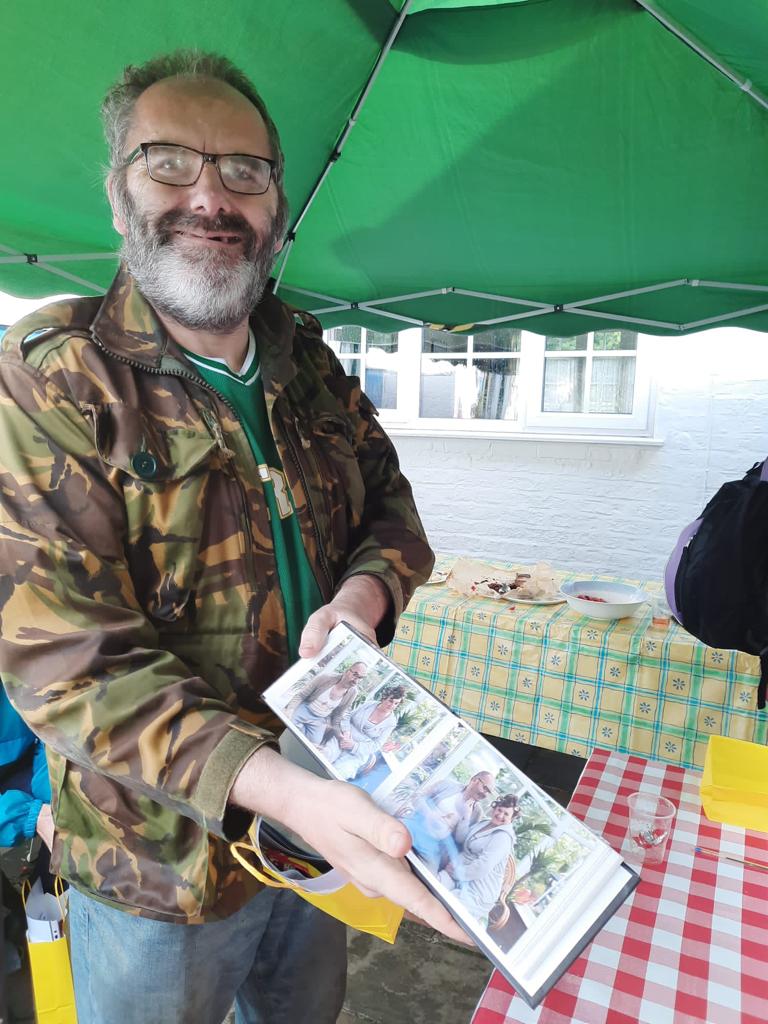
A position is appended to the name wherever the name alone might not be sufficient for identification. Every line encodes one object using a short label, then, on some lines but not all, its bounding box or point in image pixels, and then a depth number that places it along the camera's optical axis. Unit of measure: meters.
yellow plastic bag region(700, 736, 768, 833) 1.44
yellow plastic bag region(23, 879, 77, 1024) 1.73
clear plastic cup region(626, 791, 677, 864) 1.30
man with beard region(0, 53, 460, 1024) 0.85
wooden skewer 1.30
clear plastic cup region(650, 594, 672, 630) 2.82
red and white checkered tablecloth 0.95
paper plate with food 3.15
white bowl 2.81
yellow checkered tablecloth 2.54
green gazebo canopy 1.80
